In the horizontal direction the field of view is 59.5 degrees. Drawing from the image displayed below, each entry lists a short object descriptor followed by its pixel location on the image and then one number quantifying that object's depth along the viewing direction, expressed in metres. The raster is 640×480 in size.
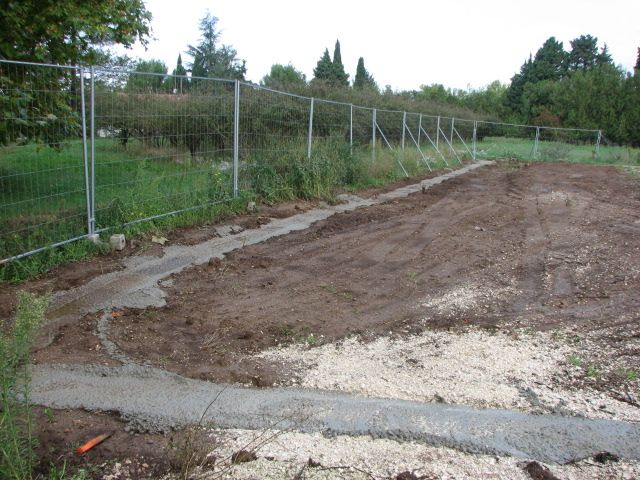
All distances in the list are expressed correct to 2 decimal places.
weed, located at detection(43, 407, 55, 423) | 3.41
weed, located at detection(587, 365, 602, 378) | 4.28
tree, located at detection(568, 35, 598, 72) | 69.06
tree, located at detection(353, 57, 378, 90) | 60.84
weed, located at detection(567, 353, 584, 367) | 4.45
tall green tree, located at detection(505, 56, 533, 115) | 46.81
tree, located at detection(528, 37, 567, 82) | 57.75
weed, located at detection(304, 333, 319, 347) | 4.72
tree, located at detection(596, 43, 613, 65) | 69.27
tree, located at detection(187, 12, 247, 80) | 45.97
